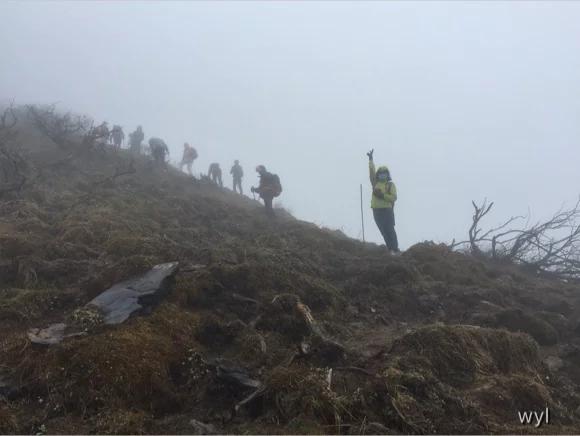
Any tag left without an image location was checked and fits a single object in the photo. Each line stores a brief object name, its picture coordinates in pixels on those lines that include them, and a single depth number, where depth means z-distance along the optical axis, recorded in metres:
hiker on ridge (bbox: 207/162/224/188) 23.76
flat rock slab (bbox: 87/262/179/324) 5.07
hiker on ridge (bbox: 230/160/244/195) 24.42
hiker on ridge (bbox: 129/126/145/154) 25.18
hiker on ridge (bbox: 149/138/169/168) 20.03
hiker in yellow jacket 10.87
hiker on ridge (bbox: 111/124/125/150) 24.08
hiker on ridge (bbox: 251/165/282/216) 15.27
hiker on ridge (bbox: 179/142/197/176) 24.47
